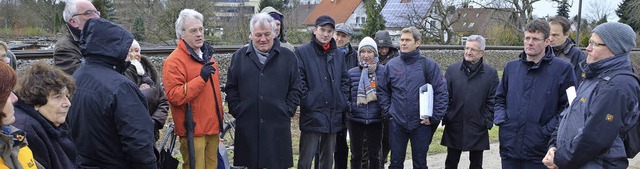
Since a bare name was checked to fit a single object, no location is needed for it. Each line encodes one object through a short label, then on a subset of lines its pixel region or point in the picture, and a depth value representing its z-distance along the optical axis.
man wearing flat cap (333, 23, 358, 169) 5.95
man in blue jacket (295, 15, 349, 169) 5.16
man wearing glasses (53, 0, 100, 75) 4.20
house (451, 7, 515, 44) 38.19
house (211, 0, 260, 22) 30.80
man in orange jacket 4.32
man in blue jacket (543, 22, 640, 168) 3.28
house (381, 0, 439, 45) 38.91
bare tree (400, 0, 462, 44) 37.00
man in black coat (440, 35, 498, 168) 5.41
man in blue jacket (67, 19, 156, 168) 3.19
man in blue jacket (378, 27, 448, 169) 5.31
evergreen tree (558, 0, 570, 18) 35.66
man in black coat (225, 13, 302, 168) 4.72
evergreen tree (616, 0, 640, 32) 34.04
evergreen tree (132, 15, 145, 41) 30.22
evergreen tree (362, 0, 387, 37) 37.41
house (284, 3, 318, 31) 29.44
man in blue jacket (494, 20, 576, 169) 4.38
